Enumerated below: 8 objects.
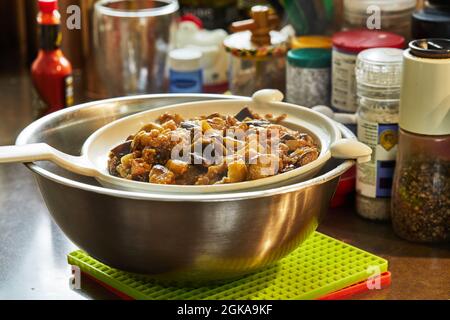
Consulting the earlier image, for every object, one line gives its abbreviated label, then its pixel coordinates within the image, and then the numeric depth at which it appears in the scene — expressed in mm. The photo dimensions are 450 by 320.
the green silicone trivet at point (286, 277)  902
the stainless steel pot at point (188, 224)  835
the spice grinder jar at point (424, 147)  961
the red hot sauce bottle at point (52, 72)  1254
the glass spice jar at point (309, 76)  1162
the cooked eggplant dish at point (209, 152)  878
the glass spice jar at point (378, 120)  1027
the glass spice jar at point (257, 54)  1218
